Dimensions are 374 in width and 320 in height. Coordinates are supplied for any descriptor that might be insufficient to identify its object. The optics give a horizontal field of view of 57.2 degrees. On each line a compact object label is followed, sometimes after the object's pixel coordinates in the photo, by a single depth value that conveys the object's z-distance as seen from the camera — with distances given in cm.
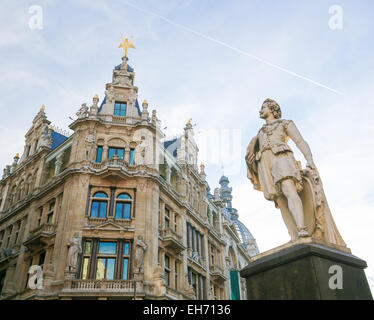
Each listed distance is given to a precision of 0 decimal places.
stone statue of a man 606
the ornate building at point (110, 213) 2383
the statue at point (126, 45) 3706
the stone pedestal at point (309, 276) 475
